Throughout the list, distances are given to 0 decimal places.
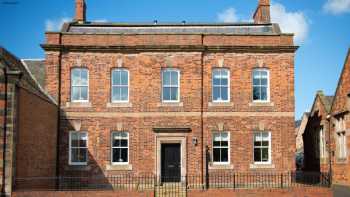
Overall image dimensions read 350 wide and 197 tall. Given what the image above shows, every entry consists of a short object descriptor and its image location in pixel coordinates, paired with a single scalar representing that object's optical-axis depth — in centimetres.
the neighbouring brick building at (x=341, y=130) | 2273
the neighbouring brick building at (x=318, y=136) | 2739
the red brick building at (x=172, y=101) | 2577
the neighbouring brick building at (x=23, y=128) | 1891
